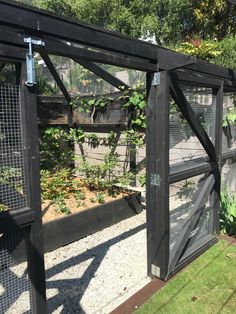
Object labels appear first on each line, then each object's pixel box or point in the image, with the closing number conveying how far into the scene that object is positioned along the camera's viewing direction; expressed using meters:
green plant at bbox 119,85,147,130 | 5.25
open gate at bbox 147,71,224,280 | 2.91
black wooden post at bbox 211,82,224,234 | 3.74
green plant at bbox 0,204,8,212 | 1.83
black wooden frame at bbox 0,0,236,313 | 1.76
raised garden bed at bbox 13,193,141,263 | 3.86
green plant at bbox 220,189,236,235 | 3.97
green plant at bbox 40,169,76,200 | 4.93
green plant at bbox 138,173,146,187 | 5.35
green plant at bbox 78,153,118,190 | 5.42
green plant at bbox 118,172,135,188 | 5.29
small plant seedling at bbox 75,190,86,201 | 4.88
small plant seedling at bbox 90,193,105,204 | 4.78
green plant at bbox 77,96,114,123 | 6.02
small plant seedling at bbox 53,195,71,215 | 4.30
